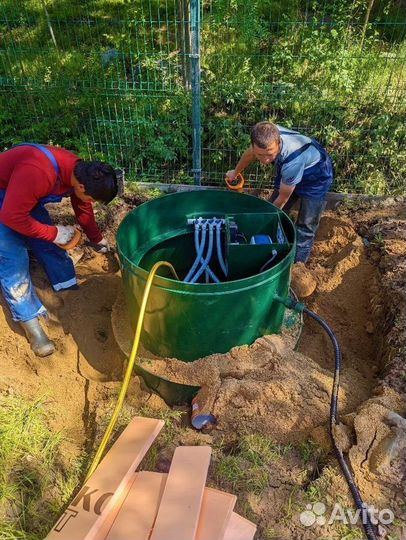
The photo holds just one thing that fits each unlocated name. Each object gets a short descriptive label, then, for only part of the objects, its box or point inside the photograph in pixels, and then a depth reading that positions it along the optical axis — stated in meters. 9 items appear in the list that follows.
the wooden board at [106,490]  2.01
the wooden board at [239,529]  1.96
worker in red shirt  2.70
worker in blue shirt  3.32
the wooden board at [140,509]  2.01
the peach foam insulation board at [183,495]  1.94
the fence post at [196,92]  3.88
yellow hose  2.33
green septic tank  2.59
